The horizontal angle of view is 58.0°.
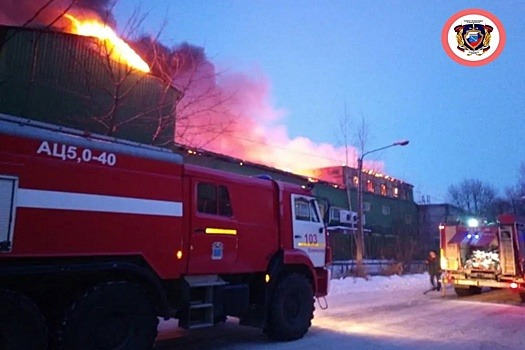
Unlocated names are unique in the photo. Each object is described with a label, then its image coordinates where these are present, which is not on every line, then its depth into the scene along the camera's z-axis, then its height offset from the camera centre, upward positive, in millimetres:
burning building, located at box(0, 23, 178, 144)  14461 +5515
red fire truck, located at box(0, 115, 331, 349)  4871 +208
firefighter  16562 -287
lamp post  20547 +1495
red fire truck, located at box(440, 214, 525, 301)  13227 +129
